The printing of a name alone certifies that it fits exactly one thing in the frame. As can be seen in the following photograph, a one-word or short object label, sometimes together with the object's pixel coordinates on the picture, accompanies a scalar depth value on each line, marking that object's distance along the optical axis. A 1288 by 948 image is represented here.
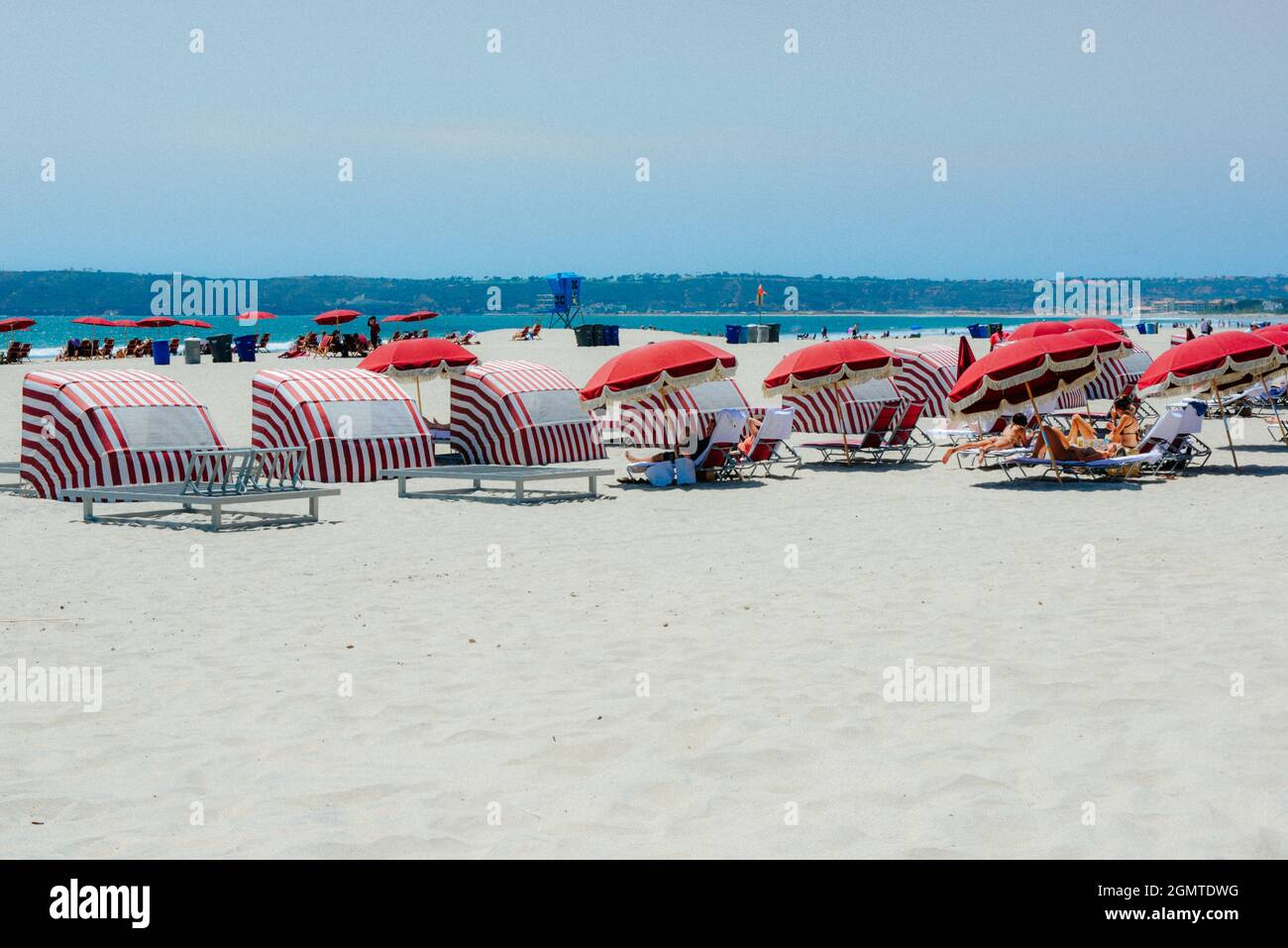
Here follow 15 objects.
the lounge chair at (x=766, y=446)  15.32
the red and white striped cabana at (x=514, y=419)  17.05
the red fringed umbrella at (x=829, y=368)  16.39
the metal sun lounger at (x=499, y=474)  13.49
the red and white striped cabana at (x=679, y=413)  19.42
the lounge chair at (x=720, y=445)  15.25
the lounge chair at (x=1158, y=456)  14.16
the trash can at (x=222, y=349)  37.09
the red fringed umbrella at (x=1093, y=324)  27.18
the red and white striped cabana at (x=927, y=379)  22.77
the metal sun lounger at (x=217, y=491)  11.70
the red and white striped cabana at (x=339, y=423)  15.41
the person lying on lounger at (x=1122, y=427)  15.26
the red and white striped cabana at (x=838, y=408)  21.08
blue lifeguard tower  67.75
